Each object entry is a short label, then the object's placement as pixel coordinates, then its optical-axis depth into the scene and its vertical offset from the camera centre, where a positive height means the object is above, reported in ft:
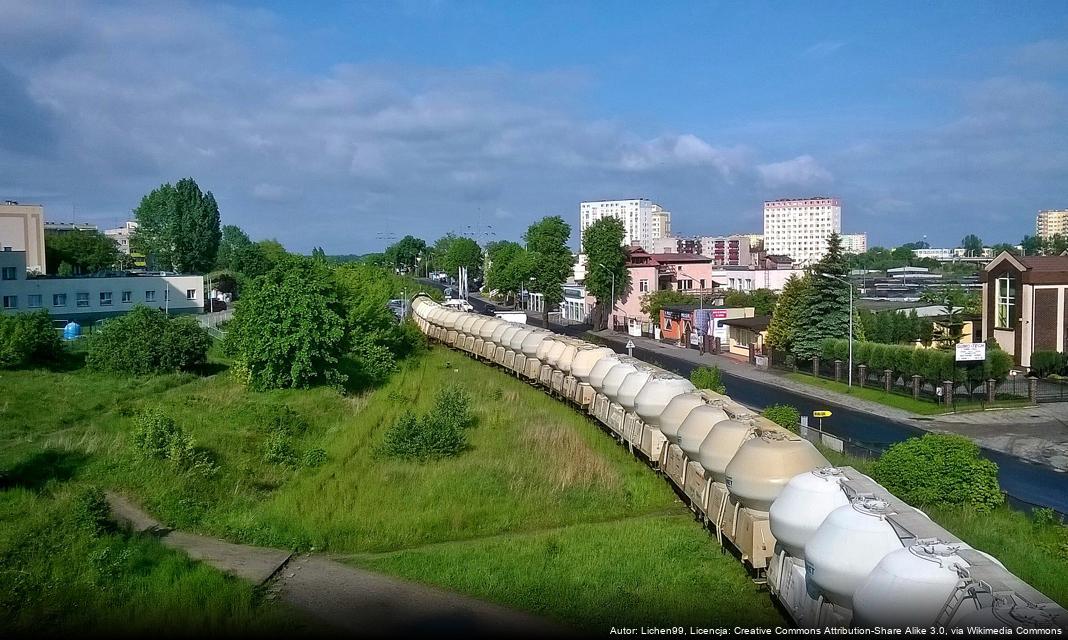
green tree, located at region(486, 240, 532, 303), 341.82 +4.91
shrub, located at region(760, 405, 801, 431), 82.74 -13.65
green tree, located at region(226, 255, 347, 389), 109.29 -6.87
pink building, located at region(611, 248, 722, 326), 262.88 +1.93
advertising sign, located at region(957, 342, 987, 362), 120.37 -10.42
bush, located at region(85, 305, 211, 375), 120.37 -8.82
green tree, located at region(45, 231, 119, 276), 309.22 +12.75
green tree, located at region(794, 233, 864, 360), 156.97 -4.73
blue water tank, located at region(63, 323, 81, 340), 164.25 -8.96
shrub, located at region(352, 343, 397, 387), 131.85 -12.86
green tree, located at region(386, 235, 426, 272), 607.37 +23.14
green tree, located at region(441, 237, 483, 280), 435.53 +14.62
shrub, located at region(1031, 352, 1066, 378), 140.77 -13.97
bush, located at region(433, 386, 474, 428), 85.99 -13.44
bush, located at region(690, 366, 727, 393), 104.14 -12.49
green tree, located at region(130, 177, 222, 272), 299.17 +20.55
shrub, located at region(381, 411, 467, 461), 76.13 -14.61
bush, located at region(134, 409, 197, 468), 71.26 -13.74
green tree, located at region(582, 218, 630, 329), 249.34 +7.19
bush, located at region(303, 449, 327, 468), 76.59 -16.13
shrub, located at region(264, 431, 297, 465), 76.13 -15.44
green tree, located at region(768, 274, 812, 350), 161.79 -6.20
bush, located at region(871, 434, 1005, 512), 57.72 -13.73
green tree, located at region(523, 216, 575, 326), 280.10 +8.98
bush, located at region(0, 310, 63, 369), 119.55 -8.02
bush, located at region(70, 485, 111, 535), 55.31 -15.46
